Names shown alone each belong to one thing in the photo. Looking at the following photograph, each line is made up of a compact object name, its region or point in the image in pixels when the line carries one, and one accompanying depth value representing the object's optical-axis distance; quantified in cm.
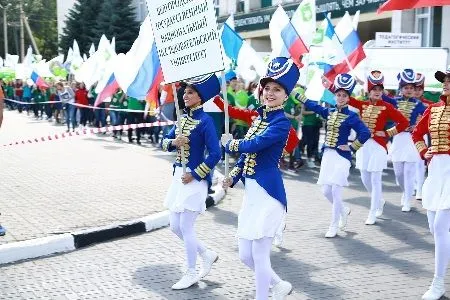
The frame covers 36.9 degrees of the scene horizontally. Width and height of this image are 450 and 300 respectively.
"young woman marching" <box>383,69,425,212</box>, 992
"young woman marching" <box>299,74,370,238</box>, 808
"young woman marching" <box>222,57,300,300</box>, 498
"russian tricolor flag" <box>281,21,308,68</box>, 1464
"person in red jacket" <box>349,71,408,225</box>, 888
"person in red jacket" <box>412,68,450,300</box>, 573
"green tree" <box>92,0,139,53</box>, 4553
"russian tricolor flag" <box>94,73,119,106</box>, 1812
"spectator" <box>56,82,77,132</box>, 2328
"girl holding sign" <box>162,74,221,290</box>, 599
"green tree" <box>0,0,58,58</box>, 8125
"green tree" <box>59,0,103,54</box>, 5050
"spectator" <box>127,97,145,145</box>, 1902
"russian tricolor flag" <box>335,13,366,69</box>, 1466
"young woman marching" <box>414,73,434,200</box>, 1022
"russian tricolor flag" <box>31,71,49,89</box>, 3004
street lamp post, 6741
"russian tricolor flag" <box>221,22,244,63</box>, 1589
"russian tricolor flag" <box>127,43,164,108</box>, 1225
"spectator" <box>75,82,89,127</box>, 2323
